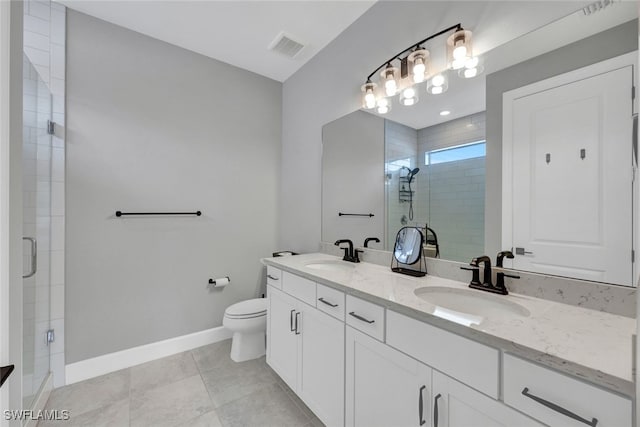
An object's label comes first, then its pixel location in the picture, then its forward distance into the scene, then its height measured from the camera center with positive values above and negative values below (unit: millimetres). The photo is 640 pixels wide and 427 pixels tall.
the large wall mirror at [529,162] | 905 +228
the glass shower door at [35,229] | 1419 -111
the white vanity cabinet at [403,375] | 619 -535
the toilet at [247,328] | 2061 -932
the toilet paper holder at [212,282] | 2377 -637
